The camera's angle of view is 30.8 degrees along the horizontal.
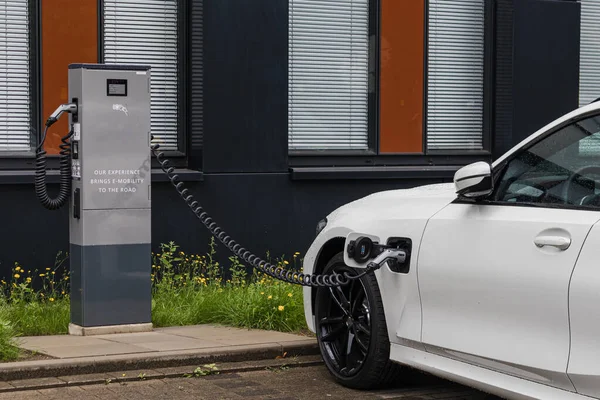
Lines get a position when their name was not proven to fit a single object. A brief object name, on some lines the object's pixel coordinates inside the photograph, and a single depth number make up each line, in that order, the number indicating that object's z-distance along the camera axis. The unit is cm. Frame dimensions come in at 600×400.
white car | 548
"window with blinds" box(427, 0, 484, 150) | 1321
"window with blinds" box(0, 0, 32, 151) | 1074
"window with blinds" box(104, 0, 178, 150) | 1127
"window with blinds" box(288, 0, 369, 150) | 1238
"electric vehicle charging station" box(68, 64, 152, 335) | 877
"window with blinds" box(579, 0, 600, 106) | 1425
